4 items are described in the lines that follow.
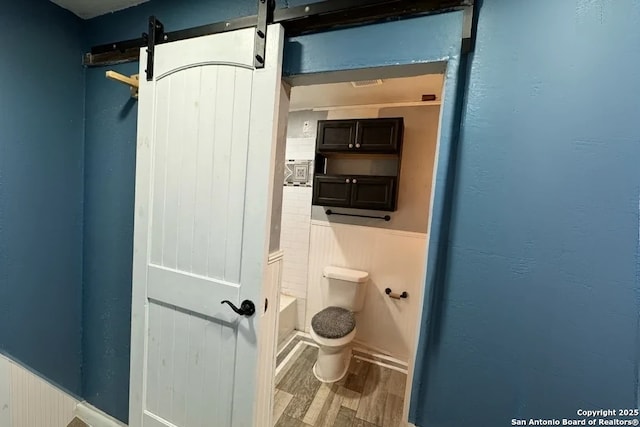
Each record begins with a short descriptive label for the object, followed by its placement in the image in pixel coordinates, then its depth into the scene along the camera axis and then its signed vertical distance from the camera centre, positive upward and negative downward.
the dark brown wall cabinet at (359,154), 2.05 +0.41
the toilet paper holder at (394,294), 2.23 -0.82
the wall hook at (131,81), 1.17 +0.49
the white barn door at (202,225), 0.96 -0.16
